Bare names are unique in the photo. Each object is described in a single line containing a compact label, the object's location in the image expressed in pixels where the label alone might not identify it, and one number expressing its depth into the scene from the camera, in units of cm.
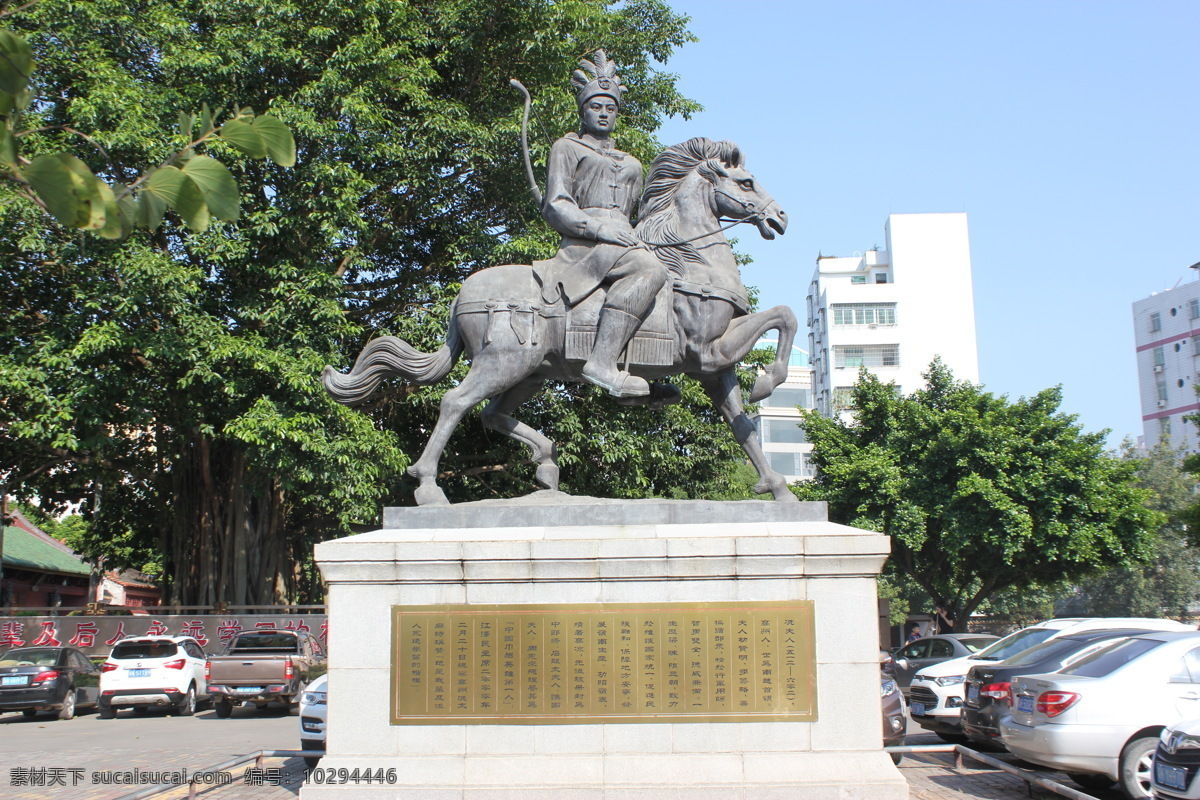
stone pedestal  611
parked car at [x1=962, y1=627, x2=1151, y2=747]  925
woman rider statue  722
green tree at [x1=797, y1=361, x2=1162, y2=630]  2202
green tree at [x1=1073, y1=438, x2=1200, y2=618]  4031
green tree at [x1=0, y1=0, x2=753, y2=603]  1430
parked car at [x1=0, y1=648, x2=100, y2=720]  1556
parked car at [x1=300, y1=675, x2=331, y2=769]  910
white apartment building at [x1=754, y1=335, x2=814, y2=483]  5575
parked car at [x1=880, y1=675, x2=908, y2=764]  977
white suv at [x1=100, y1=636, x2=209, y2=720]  1620
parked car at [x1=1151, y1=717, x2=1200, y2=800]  653
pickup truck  1620
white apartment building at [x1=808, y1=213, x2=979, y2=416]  5275
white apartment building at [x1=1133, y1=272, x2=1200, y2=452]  5412
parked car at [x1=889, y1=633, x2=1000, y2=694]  1543
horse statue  735
